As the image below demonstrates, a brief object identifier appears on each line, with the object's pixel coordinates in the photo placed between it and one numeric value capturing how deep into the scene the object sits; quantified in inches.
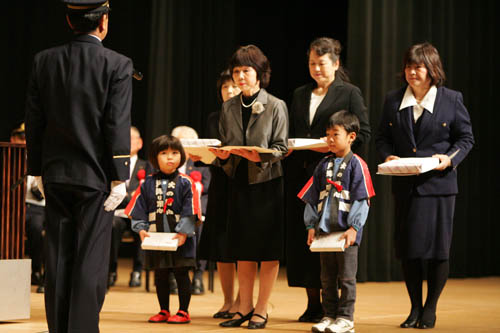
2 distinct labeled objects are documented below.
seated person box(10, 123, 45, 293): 482.9
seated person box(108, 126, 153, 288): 481.7
